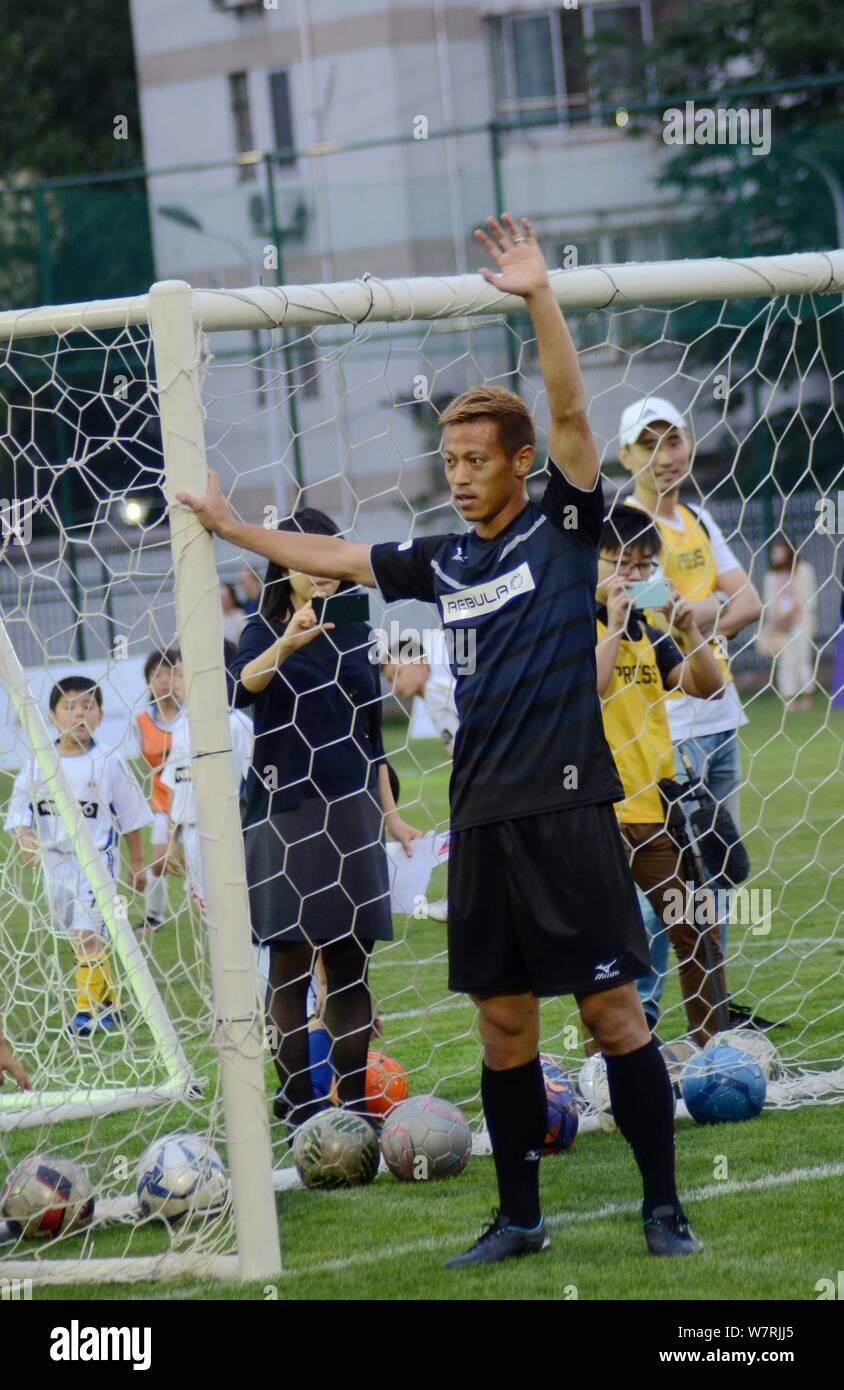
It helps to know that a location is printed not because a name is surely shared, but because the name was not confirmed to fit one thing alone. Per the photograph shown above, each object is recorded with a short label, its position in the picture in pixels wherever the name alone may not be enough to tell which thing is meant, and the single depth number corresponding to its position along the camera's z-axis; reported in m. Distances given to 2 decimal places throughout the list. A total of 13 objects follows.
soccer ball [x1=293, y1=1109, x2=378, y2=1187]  9.25
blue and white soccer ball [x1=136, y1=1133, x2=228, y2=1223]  8.58
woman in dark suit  10.00
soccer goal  7.96
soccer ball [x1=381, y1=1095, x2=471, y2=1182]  9.17
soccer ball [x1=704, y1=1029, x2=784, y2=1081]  10.16
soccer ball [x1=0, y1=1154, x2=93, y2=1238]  8.67
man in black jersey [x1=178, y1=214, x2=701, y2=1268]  7.42
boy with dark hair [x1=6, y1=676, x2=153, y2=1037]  11.86
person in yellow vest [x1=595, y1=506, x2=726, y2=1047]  10.43
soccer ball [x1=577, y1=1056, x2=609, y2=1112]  10.15
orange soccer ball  10.33
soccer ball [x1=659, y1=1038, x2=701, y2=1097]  10.23
